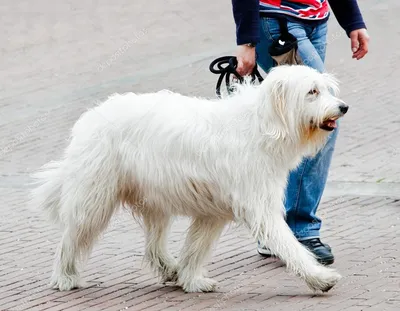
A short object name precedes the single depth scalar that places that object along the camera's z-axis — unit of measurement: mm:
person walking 12641
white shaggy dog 11523
